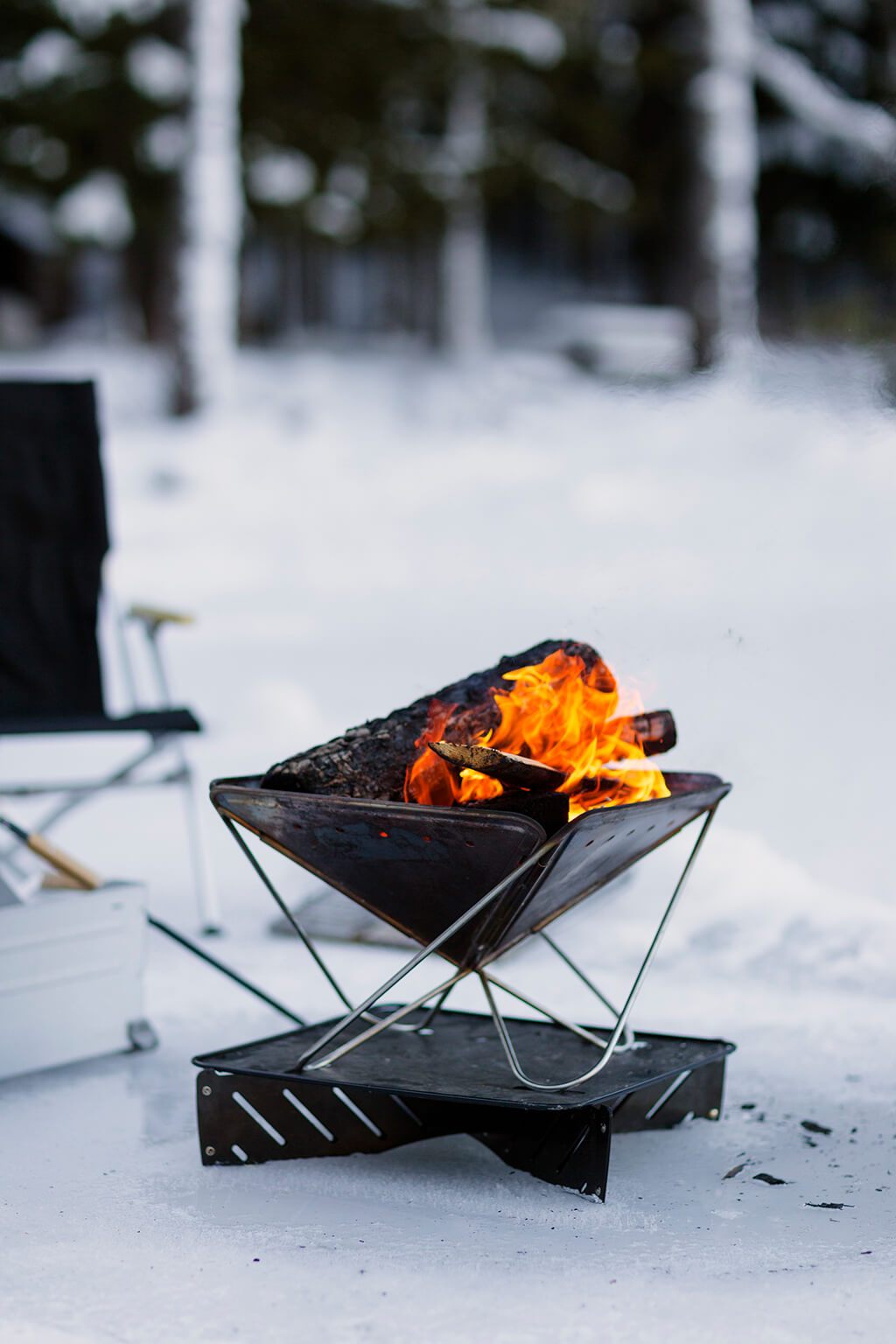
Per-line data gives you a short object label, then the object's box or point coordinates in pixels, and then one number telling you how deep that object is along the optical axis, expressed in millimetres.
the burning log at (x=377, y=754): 3434
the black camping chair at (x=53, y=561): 5996
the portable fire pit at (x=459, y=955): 3242
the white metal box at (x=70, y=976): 4113
